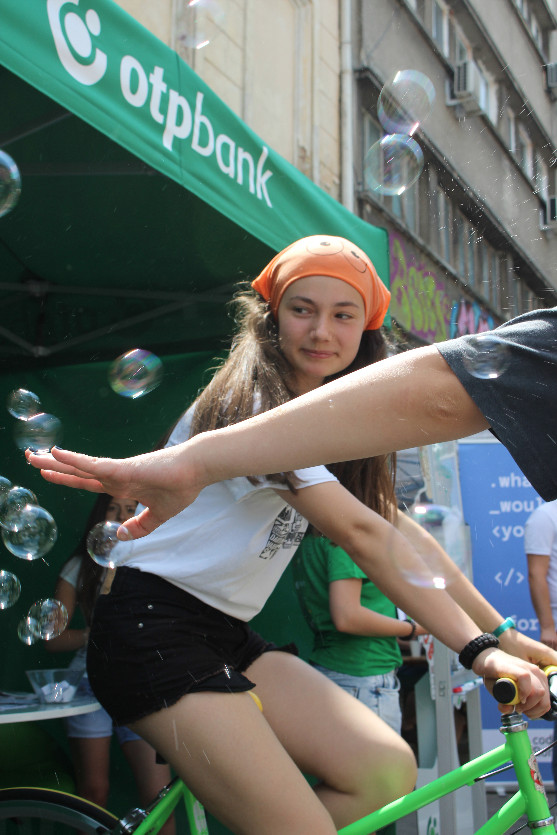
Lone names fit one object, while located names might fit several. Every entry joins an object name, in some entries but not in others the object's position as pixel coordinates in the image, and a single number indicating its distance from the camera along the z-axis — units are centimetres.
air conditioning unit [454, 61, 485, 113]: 938
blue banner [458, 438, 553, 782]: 465
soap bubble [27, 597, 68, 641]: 188
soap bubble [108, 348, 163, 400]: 195
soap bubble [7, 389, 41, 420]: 190
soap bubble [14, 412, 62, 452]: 183
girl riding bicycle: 126
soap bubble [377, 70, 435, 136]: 227
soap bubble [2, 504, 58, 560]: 175
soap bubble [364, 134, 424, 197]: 242
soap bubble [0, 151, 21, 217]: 185
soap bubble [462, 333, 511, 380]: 89
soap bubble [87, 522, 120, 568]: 161
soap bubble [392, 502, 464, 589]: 141
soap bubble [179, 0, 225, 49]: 530
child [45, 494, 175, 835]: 258
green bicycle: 139
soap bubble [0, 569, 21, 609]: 182
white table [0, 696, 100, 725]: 179
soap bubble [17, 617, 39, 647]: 184
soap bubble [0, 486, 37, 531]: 174
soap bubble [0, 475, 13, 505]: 177
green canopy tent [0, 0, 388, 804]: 185
